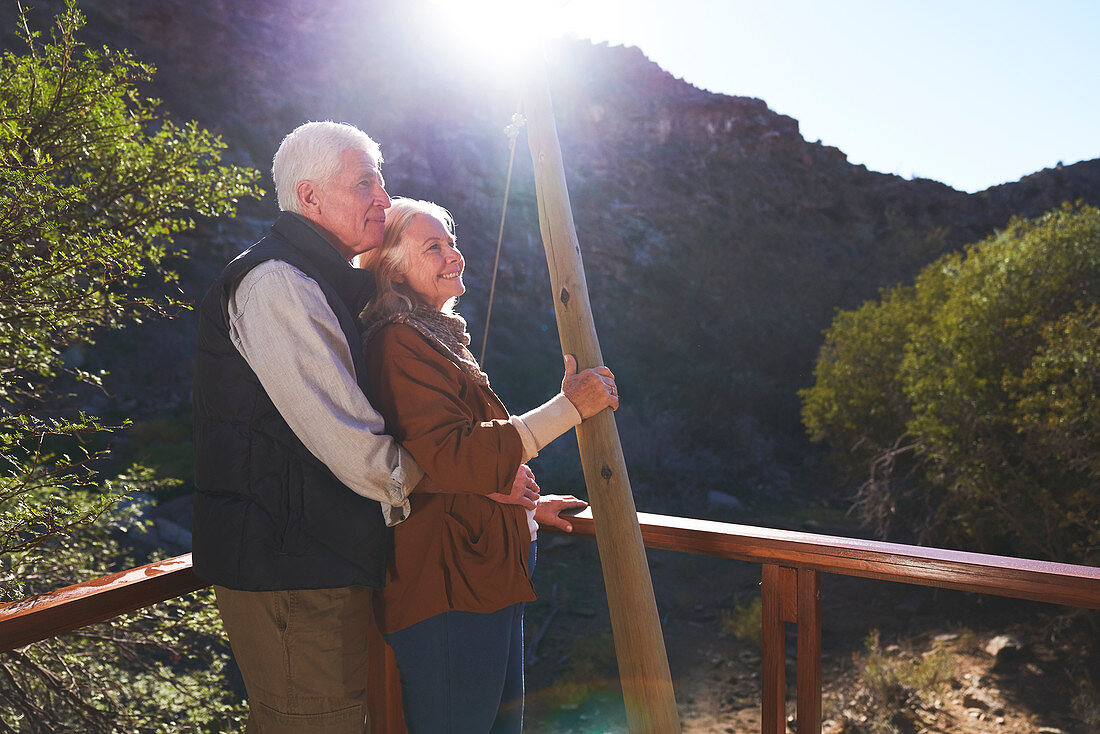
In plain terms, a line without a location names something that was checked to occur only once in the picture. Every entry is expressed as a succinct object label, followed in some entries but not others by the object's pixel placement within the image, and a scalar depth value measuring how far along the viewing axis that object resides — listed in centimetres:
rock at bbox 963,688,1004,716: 639
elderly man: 106
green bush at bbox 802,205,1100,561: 721
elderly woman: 116
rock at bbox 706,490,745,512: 1164
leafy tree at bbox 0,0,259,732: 225
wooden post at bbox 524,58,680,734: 141
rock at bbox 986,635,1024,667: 703
